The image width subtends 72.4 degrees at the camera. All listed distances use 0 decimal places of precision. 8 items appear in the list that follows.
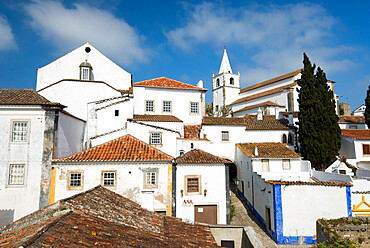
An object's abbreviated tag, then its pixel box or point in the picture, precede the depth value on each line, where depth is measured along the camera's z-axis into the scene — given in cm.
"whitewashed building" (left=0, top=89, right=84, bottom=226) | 1606
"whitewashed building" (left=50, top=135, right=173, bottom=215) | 1630
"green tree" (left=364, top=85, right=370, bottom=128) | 3316
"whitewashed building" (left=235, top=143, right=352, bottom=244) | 1583
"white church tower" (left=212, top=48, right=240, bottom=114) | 6112
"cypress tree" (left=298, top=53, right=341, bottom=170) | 2573
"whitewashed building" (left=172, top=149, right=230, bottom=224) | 1714
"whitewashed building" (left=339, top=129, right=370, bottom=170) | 2634
